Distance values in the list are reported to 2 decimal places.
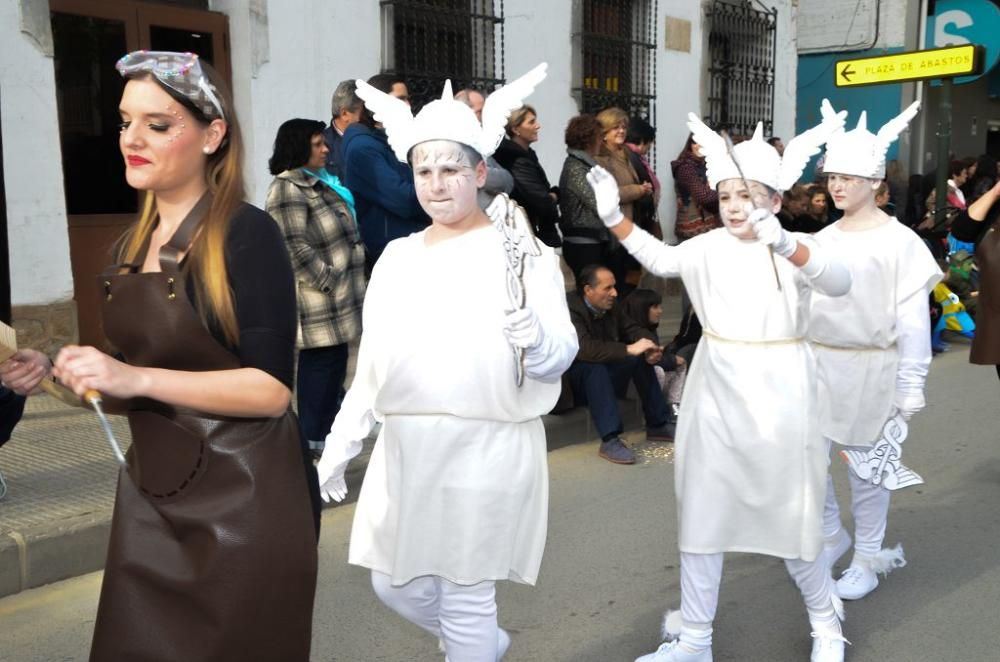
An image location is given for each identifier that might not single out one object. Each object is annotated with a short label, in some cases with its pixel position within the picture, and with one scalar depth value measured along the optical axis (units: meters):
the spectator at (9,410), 2.59
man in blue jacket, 6.02
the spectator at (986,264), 5.40
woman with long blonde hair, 2.11
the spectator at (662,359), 7.04
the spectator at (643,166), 8.16
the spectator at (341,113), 6.30
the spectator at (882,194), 5.63
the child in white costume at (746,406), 3.54
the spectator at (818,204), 10.38
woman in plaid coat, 5.50
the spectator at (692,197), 9.89
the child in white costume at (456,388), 2.84
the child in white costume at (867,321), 4.23
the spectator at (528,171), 7.07
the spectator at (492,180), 6.08
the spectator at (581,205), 7.53
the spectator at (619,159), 7.66
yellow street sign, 10.66
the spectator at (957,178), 13.09
